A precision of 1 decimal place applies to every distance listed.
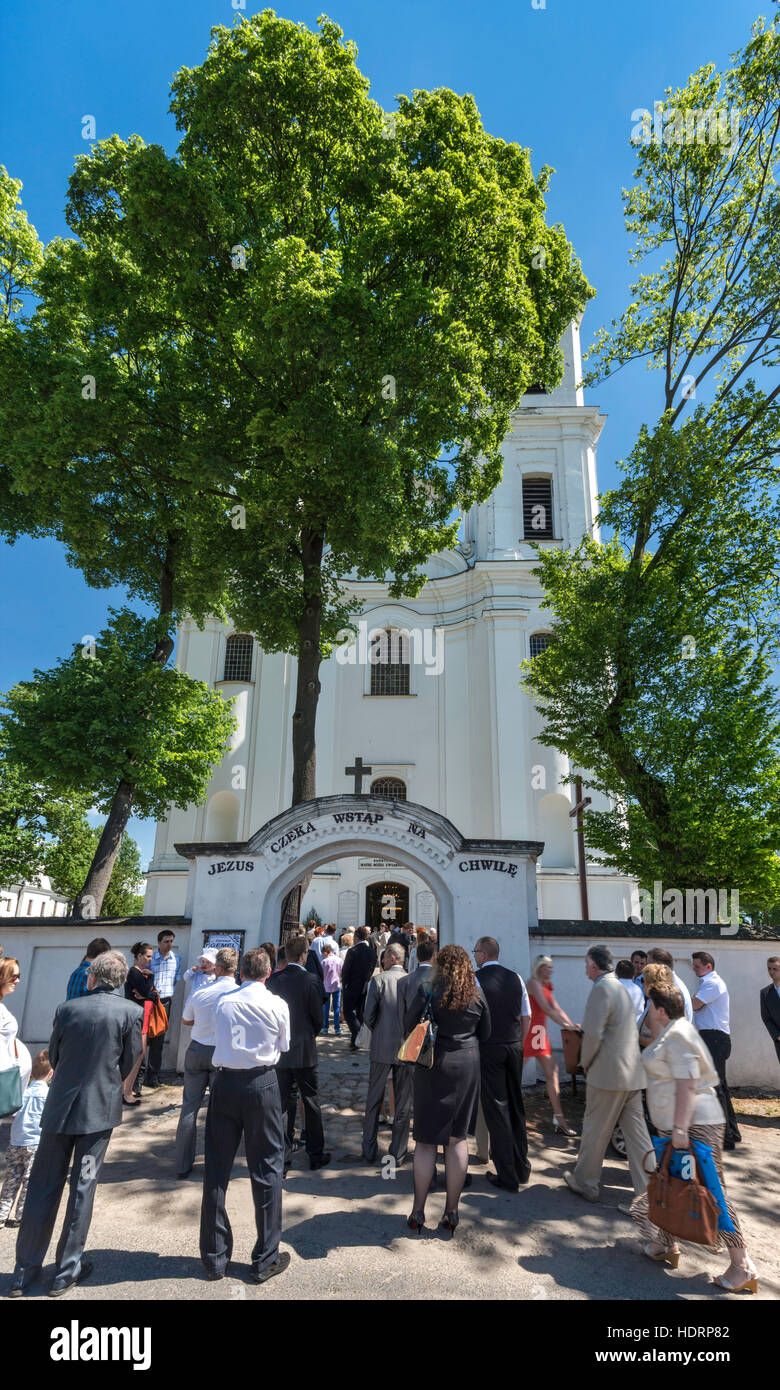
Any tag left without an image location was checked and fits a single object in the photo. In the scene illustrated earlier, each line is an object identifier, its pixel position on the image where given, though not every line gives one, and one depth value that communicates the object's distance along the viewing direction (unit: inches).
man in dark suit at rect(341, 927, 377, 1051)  451.4
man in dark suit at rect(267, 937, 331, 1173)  256.2
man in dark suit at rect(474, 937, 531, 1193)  242.1
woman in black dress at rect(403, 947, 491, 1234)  202.1
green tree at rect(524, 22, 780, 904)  483.5
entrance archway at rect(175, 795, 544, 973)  394.9
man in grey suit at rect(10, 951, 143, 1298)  173.0
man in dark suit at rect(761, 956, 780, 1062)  314.2
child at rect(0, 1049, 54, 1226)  205.5
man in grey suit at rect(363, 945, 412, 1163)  269.7
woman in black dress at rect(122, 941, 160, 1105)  338.8
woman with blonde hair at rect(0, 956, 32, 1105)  202.8
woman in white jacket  176.9
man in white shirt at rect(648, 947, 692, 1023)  279.9
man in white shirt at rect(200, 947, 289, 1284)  179.5
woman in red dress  299.7
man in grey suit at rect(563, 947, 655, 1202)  226.4
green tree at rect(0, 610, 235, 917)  558.6
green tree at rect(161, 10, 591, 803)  446.9
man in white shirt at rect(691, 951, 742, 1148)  301.7
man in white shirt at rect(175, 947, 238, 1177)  228.9
